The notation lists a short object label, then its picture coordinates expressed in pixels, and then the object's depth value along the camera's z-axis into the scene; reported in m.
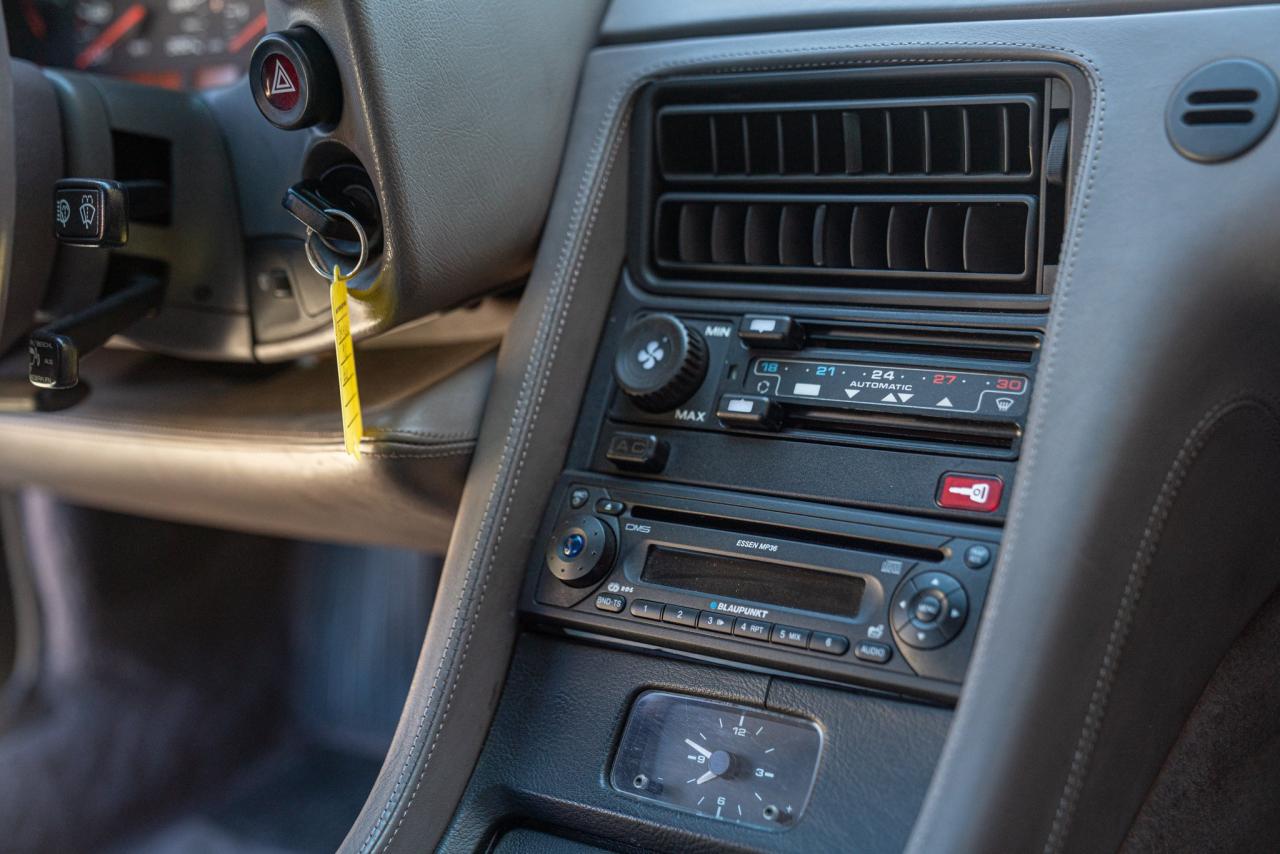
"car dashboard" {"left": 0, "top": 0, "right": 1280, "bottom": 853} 0.99
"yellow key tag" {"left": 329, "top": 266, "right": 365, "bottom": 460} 1.19
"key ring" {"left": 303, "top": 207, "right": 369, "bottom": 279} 1.15
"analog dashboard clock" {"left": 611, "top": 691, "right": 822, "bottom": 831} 1.08
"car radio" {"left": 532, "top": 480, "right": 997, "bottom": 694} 1.06
